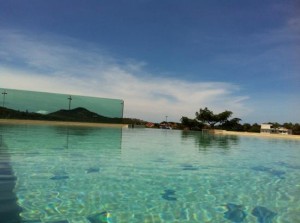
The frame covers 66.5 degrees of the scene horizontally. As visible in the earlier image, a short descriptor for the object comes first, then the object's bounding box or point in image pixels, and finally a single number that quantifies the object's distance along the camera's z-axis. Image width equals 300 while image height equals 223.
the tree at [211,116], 30.05
